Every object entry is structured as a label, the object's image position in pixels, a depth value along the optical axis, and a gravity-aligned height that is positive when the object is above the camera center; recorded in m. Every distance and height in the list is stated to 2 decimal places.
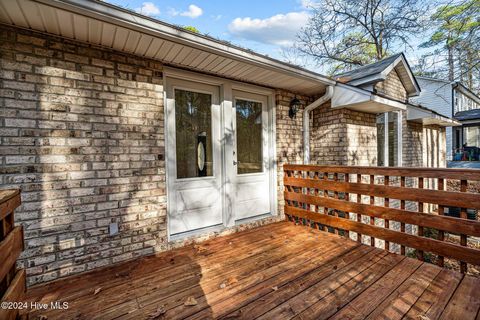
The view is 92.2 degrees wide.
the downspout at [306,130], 4.14 +0.49
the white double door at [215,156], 2.99 +0.04
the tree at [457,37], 5.67 +3.57
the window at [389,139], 5.44 +0.40
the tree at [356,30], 9.01 +5.52
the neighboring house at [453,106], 11.61 +2.59
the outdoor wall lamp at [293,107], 4.06 +0.88
